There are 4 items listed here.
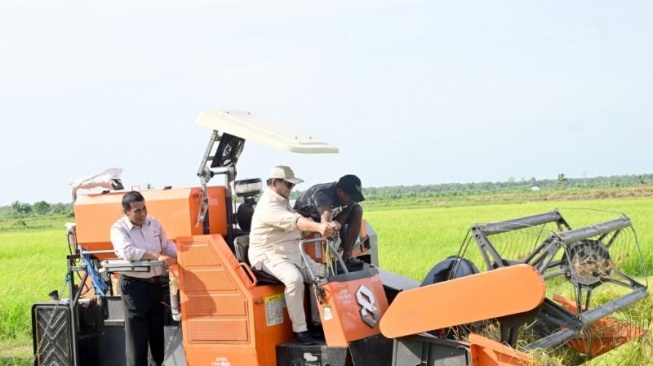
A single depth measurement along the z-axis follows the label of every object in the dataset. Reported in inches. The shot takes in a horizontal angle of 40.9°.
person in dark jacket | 313.6
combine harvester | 225.6
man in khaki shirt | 257.9
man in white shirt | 269.7
